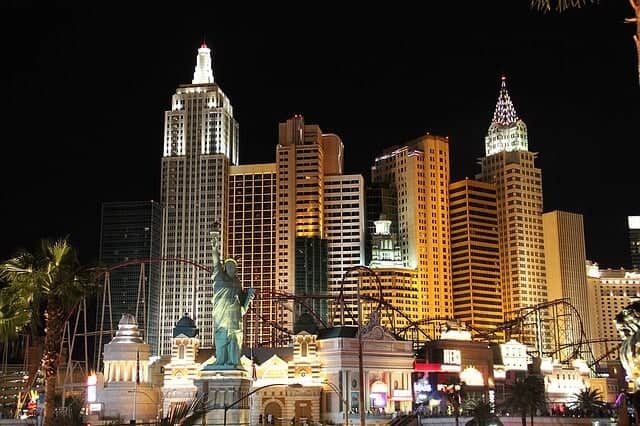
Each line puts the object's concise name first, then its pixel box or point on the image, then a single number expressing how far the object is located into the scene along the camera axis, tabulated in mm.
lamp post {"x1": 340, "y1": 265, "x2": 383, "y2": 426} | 49250
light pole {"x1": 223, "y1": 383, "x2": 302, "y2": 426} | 80969
